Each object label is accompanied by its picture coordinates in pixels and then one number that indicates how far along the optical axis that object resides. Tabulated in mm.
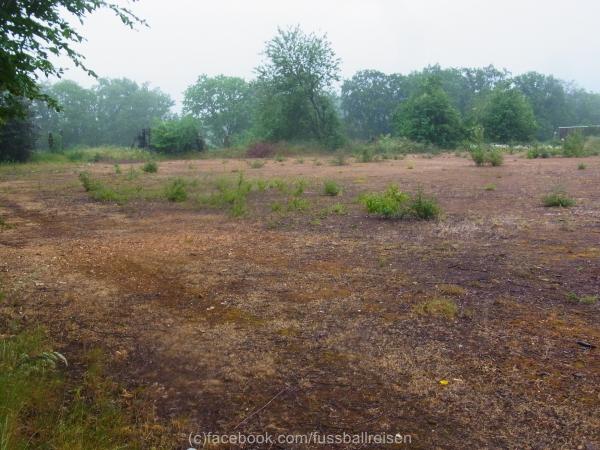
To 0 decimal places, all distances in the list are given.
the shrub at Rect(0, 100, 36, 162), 23922
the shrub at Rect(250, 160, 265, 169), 20838
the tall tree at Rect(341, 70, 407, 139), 63938
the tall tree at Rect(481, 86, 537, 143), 37500
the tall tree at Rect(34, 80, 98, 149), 64125
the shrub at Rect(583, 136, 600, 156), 22859
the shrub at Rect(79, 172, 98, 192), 11719
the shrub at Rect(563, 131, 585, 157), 21719
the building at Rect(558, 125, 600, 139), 40494
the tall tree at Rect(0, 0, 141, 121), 4207
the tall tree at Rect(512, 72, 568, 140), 65250
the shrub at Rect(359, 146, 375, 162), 23594
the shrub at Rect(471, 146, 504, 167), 17188
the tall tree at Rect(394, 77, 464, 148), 34969
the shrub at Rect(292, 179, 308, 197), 10517
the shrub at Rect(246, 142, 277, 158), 31866
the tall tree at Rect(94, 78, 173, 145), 72062
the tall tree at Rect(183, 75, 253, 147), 65062
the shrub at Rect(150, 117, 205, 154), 32562
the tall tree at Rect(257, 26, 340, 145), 34562
